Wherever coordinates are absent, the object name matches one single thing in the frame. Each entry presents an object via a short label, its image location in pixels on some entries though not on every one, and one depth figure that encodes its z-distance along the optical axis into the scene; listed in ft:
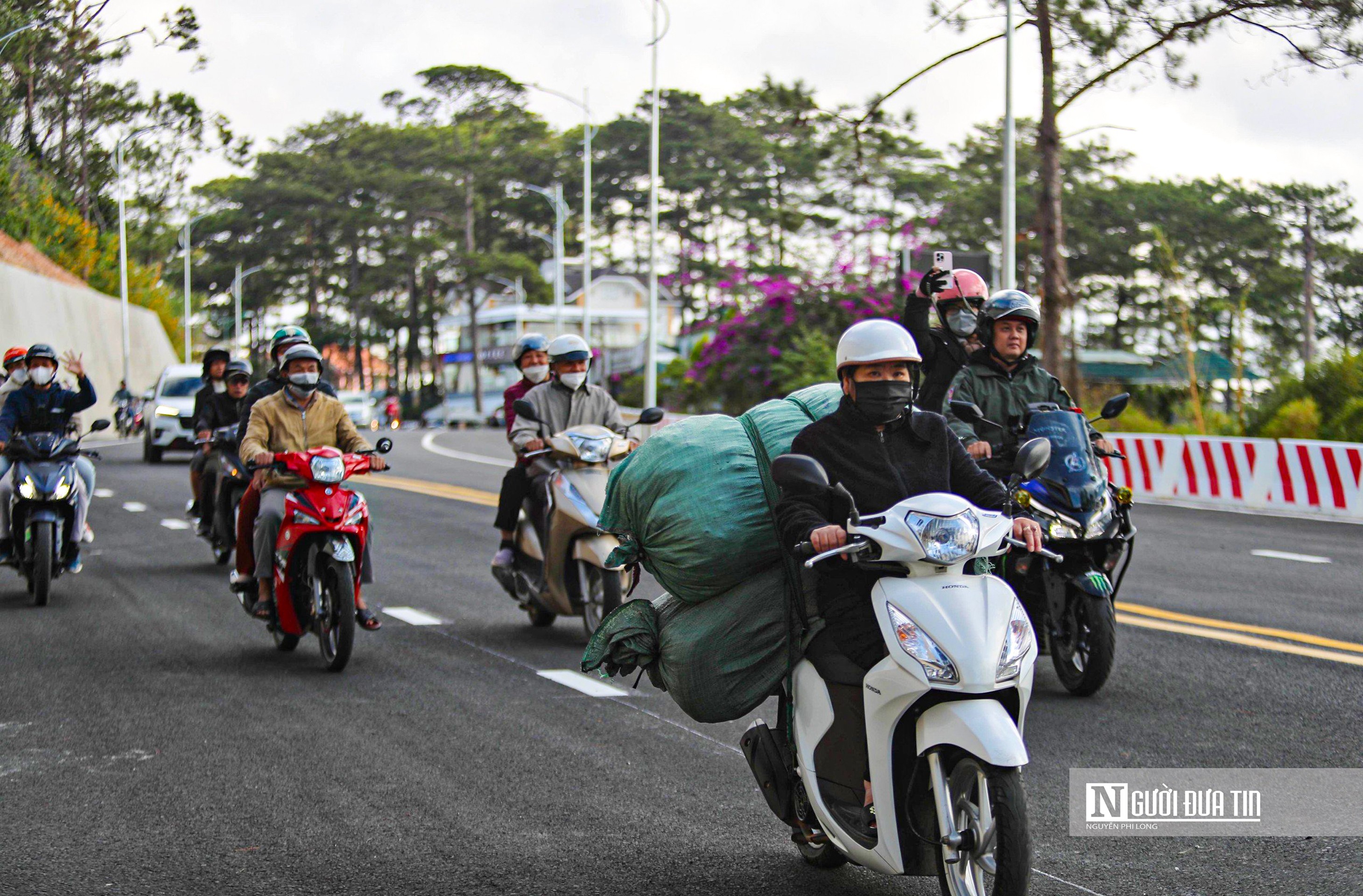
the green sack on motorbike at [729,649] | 15.11
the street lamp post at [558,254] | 190.39
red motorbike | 26.91
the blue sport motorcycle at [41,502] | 35.70
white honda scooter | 12.50
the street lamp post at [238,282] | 247.29
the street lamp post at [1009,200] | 79.77
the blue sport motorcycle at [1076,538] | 23.93
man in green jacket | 24.84
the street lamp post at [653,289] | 113.19
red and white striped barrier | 57.36
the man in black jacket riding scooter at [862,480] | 13.97
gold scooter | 29.71
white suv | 92.43
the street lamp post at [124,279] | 186.60
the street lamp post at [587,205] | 135.13
